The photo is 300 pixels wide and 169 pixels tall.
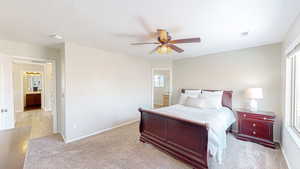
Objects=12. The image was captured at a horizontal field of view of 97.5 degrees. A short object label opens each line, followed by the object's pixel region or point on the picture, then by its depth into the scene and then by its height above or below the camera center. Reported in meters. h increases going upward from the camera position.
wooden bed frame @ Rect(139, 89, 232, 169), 2.10 -1.02
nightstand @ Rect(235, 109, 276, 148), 2.83 -1.00
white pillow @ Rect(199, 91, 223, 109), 3.48 -0.47
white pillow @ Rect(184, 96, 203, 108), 3.55 -0.53
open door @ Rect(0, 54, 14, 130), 2.98 -0.25
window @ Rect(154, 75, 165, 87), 8.07 +0.11
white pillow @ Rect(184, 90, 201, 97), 4.16 -0.31
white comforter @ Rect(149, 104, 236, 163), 2.16 -0.73
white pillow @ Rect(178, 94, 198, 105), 4.06 -0.48
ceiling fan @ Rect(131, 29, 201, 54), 2.11 +0.68
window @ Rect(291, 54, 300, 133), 2.21 -0.17
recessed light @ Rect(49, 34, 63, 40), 2.63 +0.96
